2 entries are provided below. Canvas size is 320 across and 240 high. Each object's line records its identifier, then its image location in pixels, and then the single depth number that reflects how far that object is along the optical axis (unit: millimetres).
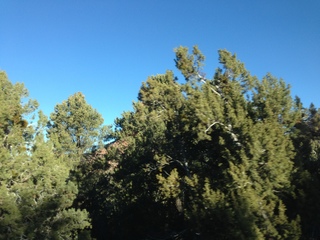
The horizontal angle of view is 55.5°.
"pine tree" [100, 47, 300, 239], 12945
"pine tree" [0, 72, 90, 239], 13453
